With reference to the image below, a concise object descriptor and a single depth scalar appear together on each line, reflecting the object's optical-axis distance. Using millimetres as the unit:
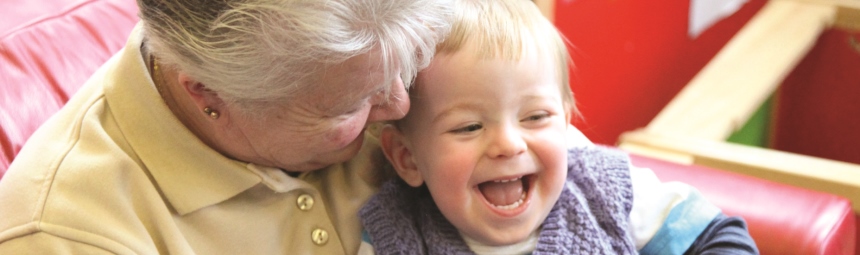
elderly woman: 1195
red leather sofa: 1387
